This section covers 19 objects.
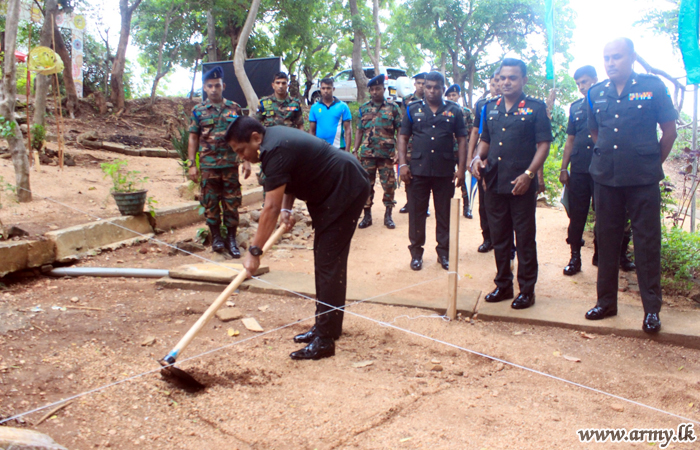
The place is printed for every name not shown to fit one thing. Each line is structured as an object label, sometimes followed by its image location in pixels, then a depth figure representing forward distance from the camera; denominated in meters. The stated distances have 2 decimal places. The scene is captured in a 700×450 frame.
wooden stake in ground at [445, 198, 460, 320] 3.60
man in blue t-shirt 6.27
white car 17.84
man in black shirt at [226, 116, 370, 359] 2.85
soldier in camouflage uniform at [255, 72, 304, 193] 5.86
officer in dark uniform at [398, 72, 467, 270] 4.77
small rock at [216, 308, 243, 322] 3.71
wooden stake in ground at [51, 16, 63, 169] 7.90
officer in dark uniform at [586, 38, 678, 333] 3.16
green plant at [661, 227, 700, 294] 4.29
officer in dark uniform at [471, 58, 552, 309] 3.64
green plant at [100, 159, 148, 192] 5.84
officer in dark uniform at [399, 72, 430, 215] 6.44
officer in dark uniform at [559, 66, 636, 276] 4.56
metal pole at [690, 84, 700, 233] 5.00
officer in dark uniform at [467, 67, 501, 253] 5.32
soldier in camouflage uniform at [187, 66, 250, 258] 5.10
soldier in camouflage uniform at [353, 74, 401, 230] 6.26
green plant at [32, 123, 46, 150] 8.12
